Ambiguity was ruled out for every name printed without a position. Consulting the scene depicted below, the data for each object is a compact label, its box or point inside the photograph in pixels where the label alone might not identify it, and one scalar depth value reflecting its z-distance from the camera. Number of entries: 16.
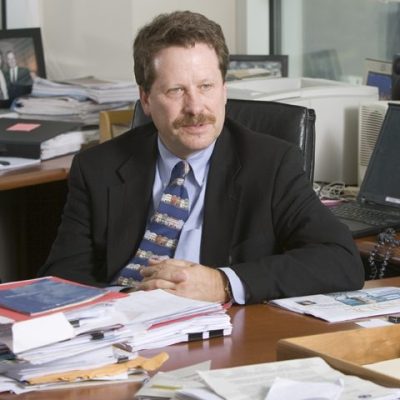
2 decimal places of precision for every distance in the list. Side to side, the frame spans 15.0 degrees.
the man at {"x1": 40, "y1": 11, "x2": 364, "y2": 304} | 3.53
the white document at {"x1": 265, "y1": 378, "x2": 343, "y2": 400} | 1.92
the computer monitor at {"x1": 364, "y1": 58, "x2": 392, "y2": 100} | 5.22
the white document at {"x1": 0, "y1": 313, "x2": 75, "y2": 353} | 2.39
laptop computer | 4.36
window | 6.04
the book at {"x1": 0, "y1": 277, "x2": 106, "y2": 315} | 2.52
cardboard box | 2.21
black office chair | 3.94
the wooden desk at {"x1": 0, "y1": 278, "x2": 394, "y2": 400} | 2.38
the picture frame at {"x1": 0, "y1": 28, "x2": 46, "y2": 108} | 6.39
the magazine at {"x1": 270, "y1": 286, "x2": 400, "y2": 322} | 2.89
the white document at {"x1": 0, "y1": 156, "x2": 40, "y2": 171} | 5.21
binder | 5.32
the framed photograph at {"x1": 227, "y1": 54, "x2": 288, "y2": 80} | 6.30
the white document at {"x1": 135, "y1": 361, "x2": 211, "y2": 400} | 2.15
